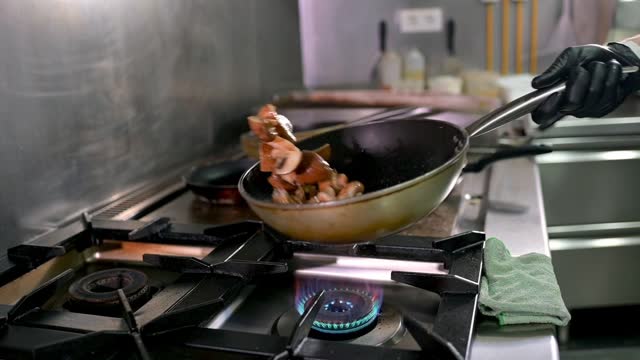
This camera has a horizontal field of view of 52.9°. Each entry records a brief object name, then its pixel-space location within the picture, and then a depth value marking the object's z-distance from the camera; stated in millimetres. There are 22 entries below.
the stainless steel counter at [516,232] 597
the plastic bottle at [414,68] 2074
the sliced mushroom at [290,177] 704
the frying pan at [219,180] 1042
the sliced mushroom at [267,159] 706
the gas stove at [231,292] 591
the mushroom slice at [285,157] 694
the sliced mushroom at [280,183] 709
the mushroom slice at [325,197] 687
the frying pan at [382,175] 637
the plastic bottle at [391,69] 2100
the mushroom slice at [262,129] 719
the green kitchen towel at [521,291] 637
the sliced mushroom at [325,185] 717
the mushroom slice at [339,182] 724
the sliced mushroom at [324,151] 822
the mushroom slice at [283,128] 741
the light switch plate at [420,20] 2160
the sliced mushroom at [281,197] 687
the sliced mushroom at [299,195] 707
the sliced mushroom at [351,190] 708
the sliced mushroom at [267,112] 737
